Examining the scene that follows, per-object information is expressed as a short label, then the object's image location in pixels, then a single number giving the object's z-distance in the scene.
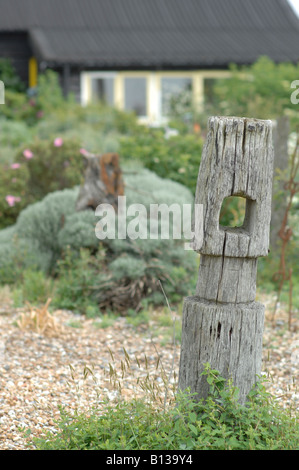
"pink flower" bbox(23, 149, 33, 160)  15.94
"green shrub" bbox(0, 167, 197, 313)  11.40
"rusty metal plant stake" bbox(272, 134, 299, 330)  10.70
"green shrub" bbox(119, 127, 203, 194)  15.59
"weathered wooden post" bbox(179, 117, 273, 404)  6.07
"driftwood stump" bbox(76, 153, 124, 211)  12.67
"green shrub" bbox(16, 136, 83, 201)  16.05
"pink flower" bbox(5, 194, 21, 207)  14.98
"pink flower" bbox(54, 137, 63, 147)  16.20
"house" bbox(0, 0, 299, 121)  33.37
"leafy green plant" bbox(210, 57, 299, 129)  22.14
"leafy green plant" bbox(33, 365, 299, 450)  5.59
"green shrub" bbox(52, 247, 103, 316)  11.38
